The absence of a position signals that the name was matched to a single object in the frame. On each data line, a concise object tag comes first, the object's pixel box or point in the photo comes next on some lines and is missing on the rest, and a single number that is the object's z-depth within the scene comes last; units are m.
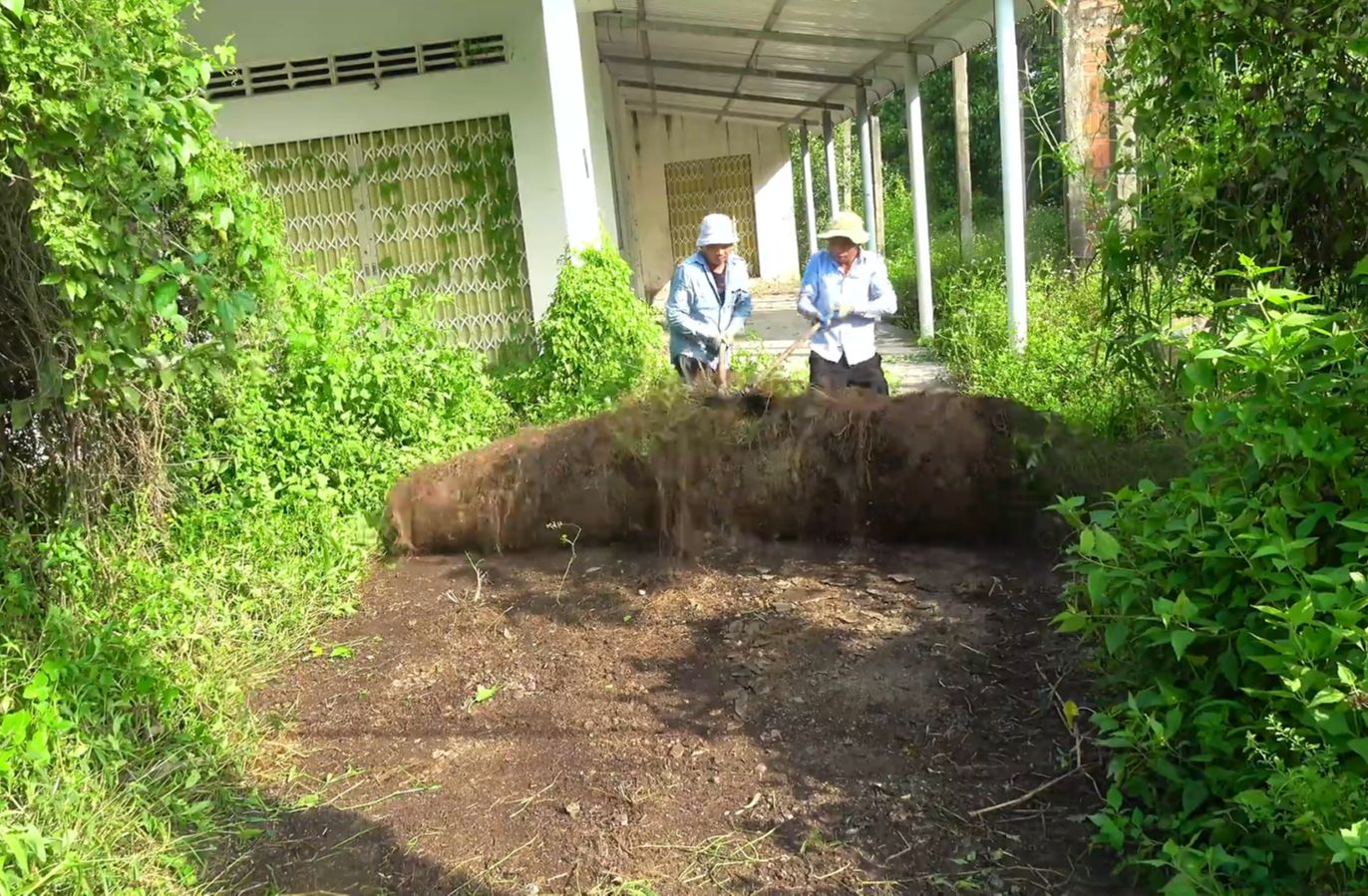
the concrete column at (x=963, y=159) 11.53
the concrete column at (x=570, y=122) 6.33
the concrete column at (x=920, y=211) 9.70
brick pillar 7.48
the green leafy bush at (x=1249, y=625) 2.15
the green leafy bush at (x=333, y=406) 5.00
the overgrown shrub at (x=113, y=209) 2.88
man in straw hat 5.32
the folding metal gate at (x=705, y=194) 19.28
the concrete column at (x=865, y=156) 11.89
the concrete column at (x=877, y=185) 13.12
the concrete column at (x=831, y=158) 14.56
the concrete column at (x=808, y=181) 17.35
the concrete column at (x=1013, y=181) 6.97
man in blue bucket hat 5.44
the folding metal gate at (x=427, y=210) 7.79
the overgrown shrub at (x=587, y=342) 6.45
